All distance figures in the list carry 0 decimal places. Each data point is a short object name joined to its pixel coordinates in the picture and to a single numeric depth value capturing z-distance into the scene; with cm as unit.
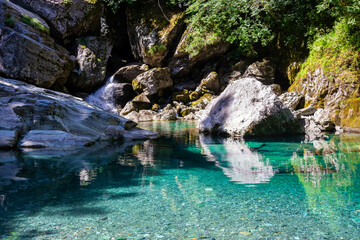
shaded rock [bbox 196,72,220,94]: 2089
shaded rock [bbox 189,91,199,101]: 2114
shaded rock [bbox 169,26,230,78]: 2061
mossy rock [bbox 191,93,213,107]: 2033
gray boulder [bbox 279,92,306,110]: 1275
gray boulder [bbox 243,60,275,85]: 1891
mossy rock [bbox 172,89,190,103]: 2134
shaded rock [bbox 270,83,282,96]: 1652
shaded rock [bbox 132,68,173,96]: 2108
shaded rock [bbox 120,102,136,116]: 2018
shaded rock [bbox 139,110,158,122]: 1864
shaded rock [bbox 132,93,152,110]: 2072
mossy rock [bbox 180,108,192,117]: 1970
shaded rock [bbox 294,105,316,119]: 1147
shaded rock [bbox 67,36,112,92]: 2052
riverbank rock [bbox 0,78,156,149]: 643
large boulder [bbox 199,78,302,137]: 866
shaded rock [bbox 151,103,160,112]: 2084
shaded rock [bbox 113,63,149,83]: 2202
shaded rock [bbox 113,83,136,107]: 2152
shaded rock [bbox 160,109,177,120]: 1867
